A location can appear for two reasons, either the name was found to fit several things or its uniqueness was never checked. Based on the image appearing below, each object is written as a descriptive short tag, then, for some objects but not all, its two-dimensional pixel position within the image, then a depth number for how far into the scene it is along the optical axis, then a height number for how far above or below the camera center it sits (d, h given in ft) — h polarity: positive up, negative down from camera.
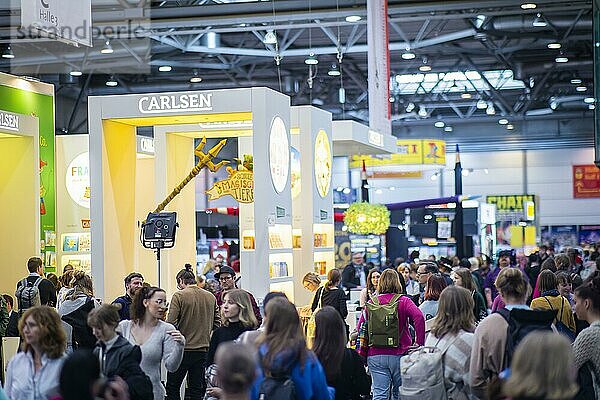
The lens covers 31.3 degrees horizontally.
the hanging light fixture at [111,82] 84.12 +12.26
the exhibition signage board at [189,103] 38.50 +4.75
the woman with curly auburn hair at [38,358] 16.24 -1.85
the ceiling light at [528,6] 55.01 +11.47
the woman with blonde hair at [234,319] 20.52 -1.65
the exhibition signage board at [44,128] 46.98 +5.07
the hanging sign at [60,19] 28.71 +6.14
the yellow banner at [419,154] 102.47 +7.20
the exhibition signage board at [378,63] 47.73 +7.57
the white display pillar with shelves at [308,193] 48.03 +1.77
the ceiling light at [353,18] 55.21 +11.10
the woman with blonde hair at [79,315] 25.44 -1.89
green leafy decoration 65.82 +0.74
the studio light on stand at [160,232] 37.01 +0.12
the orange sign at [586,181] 118.01 +4.94
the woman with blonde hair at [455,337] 19.04 -1.94
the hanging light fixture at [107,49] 67.02 +11.91
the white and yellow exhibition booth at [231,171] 38.55 +2.34
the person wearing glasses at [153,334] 20.48 -1.94
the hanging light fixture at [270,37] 63.98 +11.76
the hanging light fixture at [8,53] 69.74 +12.49
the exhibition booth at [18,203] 44.98 +1.51
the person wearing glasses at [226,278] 30.73 -1.28
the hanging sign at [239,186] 42.01 +1.88
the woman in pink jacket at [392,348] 24.71 -2.73
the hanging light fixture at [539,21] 65.46 +12.60
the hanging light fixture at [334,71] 85.51 +13.06
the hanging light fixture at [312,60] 74.38 +12.17
